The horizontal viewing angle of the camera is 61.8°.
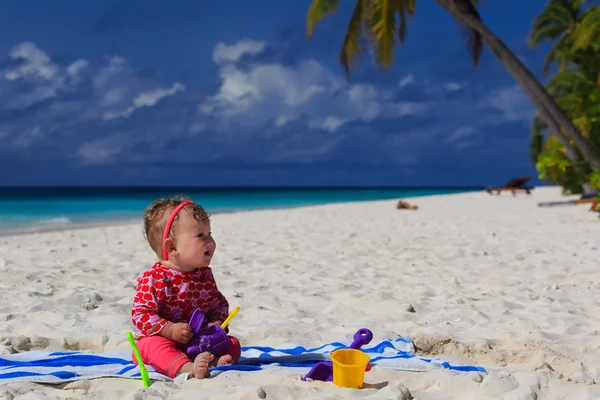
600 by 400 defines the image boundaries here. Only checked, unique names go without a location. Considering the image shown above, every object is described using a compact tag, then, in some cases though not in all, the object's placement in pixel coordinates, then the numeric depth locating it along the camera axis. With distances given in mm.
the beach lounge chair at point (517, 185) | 22219
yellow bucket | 2061
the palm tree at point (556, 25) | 20547
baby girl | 2230
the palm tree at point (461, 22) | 9586
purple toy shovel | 2195
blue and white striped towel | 2215
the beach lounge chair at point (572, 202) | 13656
